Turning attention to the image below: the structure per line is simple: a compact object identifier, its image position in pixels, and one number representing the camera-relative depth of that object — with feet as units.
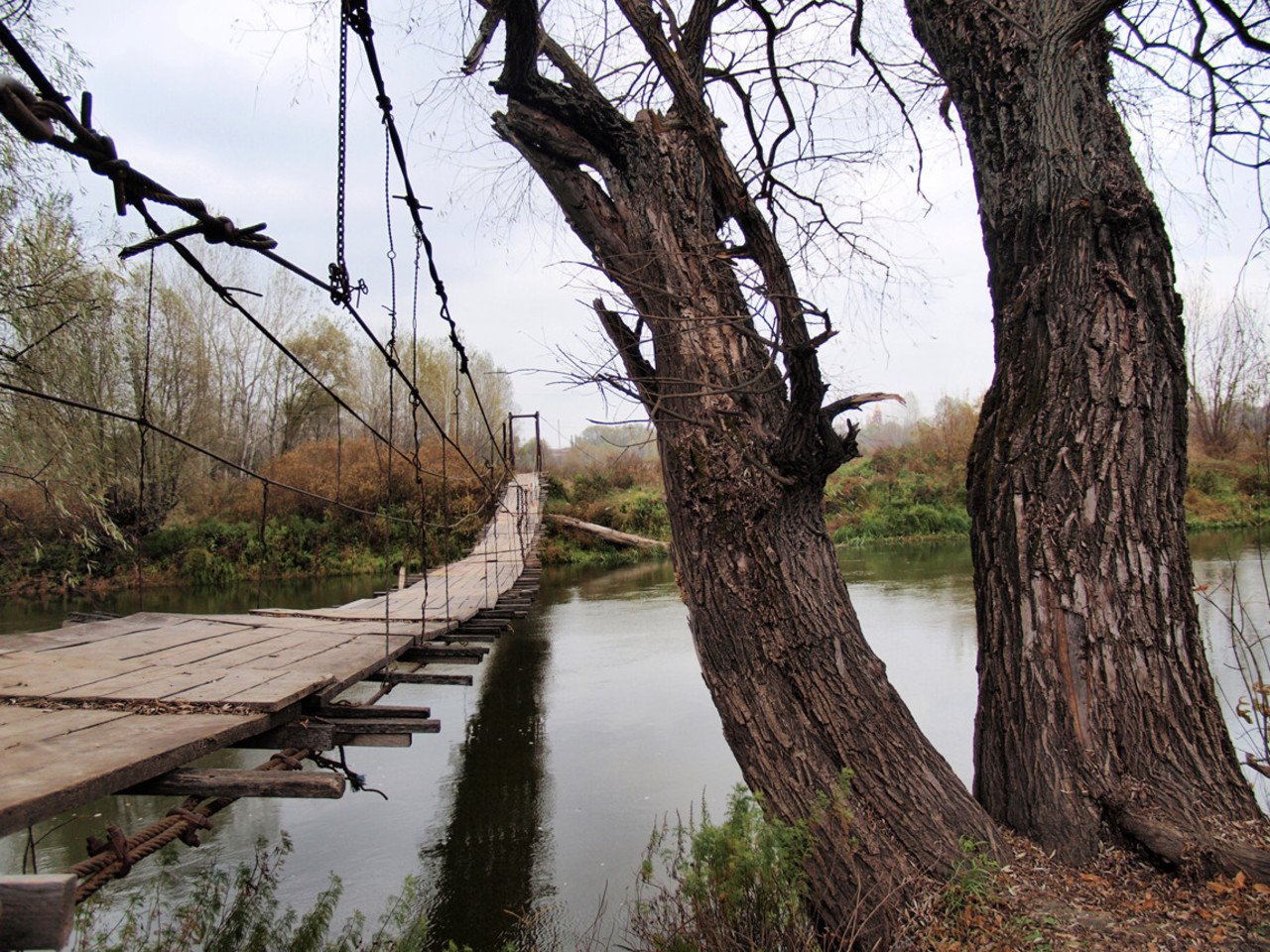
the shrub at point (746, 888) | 6.67
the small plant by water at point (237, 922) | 8.52
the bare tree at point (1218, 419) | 46.21
